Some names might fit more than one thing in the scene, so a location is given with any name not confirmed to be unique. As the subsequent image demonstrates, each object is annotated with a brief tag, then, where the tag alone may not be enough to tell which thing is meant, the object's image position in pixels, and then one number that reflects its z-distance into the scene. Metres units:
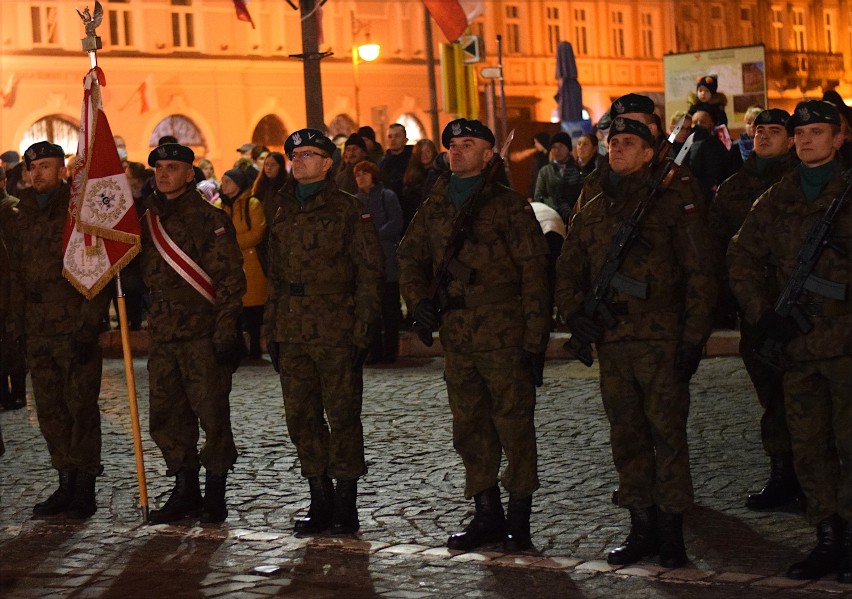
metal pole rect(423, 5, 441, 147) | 30.84
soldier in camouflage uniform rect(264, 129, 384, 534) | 8.14
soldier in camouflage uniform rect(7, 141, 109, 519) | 9.03
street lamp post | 34.62
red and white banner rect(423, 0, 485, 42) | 18.09
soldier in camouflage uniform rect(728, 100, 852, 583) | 6.79
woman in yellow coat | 14.77
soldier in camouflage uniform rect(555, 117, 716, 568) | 7.14
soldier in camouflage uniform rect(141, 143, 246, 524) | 8.59
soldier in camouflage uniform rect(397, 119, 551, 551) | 7.61
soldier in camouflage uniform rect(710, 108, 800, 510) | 8.30
